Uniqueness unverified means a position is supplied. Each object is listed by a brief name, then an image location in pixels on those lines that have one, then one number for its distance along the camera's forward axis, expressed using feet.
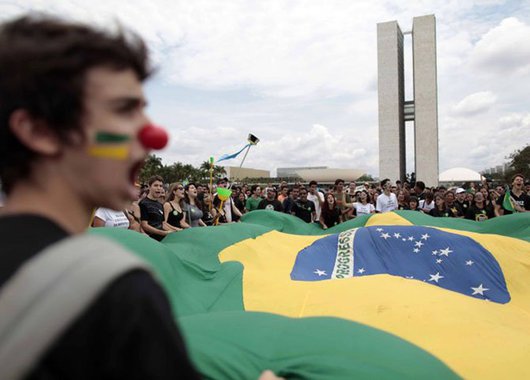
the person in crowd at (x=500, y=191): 26.18
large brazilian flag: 5.13
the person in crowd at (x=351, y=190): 29.58
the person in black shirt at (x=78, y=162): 1.79
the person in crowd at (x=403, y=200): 26.24
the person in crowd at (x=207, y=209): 23.02
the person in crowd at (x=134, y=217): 16.72
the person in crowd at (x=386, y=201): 24.57
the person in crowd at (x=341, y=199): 24.16
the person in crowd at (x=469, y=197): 27.17
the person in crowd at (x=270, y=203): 27.35
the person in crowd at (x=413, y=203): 24.89
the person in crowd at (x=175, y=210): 17.01
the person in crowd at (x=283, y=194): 31.78
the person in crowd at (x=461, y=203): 25.80
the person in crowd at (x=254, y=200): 30.07
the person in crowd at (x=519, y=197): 21.29
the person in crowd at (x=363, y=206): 24.56
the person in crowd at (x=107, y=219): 13.57
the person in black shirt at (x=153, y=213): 15.75
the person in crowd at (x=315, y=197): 26.15
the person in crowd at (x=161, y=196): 16.44
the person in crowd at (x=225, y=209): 25.00
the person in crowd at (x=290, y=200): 26.91
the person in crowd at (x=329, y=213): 23.45
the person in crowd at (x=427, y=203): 26.71
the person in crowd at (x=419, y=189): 30.45
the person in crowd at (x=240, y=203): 30.58
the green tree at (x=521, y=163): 114.32
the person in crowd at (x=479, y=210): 23.17
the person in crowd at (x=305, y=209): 25.79
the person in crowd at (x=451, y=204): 25.28
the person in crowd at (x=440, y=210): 25.05
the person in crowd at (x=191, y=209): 18.97
